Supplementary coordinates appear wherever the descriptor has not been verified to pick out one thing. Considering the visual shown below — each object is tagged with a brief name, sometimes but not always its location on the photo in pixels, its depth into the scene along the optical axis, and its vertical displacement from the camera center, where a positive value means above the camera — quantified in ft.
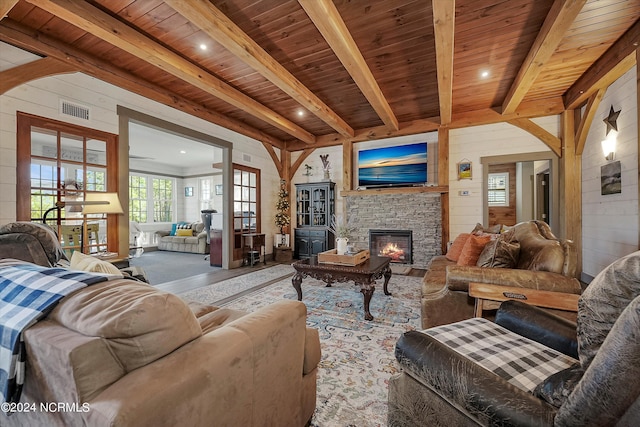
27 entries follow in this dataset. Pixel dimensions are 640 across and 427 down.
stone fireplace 16.62 -0.36
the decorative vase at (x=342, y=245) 10.88 -1.35
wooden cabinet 19.60 -0.46
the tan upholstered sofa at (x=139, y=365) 2.10 -1.39
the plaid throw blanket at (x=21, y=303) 2.46 -0.89
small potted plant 10.89 -1.15
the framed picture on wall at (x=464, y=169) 16.02 +2.49
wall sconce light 10.81 +2.66
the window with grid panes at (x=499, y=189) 23.65 +1.95
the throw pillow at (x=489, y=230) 11.17 -0.82
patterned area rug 4.90 -3.48
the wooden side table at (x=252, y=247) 17.97 -2.36
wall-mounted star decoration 10.67 +3.65
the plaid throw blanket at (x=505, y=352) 3.51 -2.11
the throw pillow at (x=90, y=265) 5.04 -0.99
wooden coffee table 8.80 -2.13
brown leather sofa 6.13 -1.54
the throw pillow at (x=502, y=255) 6.98 -1.16
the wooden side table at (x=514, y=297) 5.72 -1.91
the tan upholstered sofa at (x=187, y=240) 23.55 -2.51
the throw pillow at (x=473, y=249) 8.12 -1.17
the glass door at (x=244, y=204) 17.62 +0.60
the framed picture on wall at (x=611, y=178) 10.52 +1.29
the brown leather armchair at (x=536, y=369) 1.99 -1.78
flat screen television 17.04 +3.00
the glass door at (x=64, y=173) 8.96 +1.52
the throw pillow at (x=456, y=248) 10.78 -1.52
